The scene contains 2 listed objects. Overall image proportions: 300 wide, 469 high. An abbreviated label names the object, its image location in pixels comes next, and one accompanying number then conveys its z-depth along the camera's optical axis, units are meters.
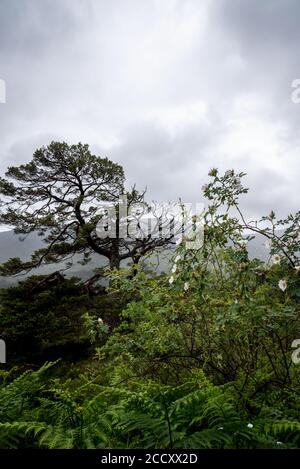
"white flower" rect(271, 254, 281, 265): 3.15
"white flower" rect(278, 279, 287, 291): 2.81
